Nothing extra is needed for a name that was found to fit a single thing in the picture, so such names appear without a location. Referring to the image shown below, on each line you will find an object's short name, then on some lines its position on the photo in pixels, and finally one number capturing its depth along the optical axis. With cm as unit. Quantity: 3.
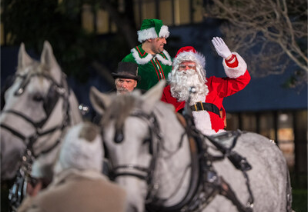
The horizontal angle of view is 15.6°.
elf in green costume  1210
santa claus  1006
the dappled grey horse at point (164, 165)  686
